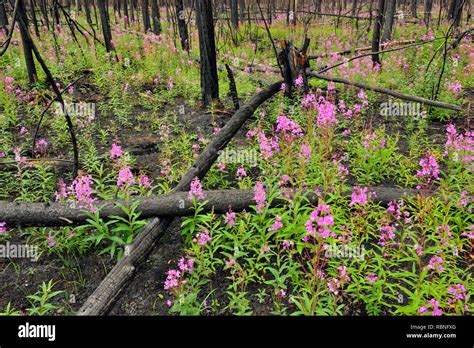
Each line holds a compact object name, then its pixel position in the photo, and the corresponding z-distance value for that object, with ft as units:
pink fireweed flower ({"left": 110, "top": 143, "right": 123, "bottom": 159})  14.69
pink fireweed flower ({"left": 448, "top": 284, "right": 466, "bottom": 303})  10.15
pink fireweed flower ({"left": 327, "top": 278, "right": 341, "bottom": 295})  10.83
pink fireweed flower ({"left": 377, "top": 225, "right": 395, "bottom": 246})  12.78
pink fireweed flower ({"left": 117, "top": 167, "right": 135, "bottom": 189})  13.46
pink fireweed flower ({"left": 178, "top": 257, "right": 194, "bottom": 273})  11.50
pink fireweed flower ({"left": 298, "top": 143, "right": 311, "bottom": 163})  16.59
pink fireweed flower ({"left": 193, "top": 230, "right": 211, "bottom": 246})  12.34
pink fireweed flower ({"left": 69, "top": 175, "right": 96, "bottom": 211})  13.57
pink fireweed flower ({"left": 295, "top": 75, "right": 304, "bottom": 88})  25.36
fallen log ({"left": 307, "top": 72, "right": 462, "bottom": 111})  23.53
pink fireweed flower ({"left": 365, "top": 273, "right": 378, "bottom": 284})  11.14
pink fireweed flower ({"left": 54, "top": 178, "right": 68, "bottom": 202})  14.71
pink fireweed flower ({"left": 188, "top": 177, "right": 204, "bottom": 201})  14.07
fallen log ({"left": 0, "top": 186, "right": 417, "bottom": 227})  13.87
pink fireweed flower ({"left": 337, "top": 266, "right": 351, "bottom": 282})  11.04
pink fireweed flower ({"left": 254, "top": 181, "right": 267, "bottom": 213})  13.55
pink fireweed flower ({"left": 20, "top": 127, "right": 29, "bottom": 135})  21.91
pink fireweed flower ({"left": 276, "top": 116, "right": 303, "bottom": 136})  17.30
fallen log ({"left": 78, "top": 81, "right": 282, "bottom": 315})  10.79
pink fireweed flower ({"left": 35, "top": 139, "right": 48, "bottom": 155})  21.17
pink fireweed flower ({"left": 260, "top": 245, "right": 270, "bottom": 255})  12.65
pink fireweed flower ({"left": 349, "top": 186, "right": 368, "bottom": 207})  12.96
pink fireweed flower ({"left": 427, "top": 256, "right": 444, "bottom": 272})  11.02
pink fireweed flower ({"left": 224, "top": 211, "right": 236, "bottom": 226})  13.25
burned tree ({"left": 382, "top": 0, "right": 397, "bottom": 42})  40.08
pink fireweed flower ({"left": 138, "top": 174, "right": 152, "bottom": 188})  14.82
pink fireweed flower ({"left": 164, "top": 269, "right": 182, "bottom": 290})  10.75
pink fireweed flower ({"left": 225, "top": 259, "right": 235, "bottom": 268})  11.98
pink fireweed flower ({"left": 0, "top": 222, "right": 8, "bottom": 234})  13.53
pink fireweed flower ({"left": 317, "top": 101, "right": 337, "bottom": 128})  18.65
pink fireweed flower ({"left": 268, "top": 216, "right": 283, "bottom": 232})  12.61
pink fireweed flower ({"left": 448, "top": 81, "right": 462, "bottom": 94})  26.23
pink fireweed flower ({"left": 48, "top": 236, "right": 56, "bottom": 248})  13.80
